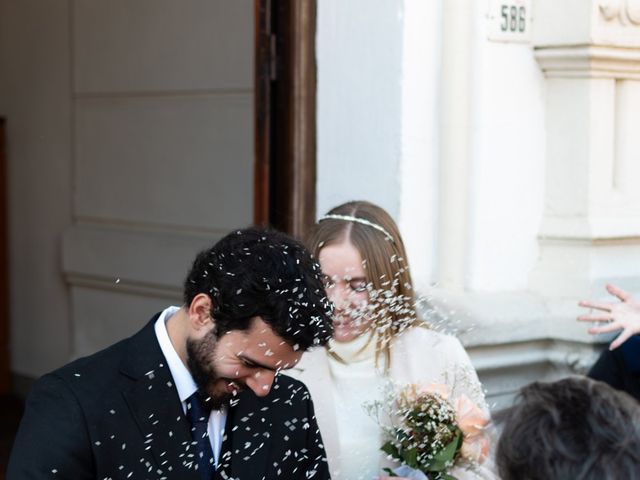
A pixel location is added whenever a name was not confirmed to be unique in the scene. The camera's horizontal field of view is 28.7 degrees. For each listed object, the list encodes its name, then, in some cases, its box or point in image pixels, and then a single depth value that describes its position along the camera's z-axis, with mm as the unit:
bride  3355
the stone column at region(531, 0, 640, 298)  4504
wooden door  4625
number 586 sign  4465
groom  2490
